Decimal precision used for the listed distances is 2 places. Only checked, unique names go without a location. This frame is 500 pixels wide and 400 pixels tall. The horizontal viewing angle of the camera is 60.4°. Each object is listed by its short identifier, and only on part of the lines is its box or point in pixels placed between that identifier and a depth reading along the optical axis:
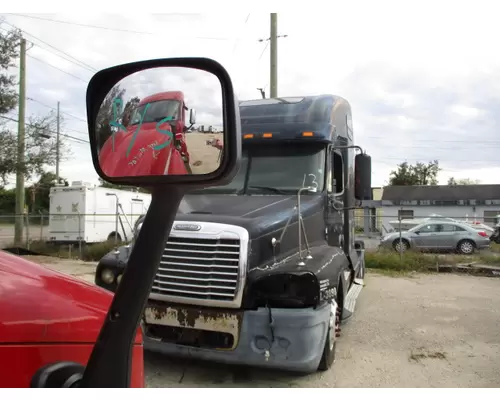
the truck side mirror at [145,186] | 1.27
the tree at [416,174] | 73.31
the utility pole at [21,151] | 16.53
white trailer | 17.84
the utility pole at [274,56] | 15.02
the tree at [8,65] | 16.23
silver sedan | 17.09
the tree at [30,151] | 16.31
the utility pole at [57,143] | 17.55
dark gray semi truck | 3.91
